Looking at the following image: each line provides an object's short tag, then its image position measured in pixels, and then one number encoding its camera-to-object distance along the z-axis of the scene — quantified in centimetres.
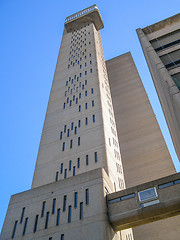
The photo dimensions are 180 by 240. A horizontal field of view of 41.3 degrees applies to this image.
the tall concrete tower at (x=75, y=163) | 1864
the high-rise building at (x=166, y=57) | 1816
